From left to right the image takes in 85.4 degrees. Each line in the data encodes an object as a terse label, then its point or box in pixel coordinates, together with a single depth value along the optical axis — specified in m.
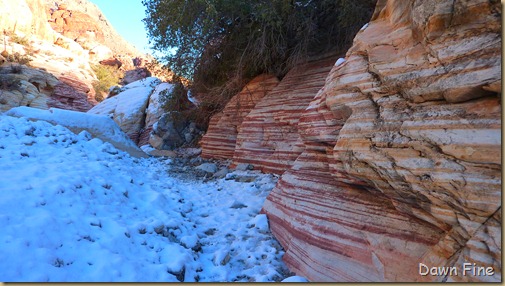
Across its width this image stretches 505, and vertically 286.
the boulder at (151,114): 11.33
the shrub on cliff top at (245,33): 6.11
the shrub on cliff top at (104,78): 21.48
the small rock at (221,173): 6.37
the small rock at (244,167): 6.57
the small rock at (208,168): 6.80
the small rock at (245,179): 5.74
